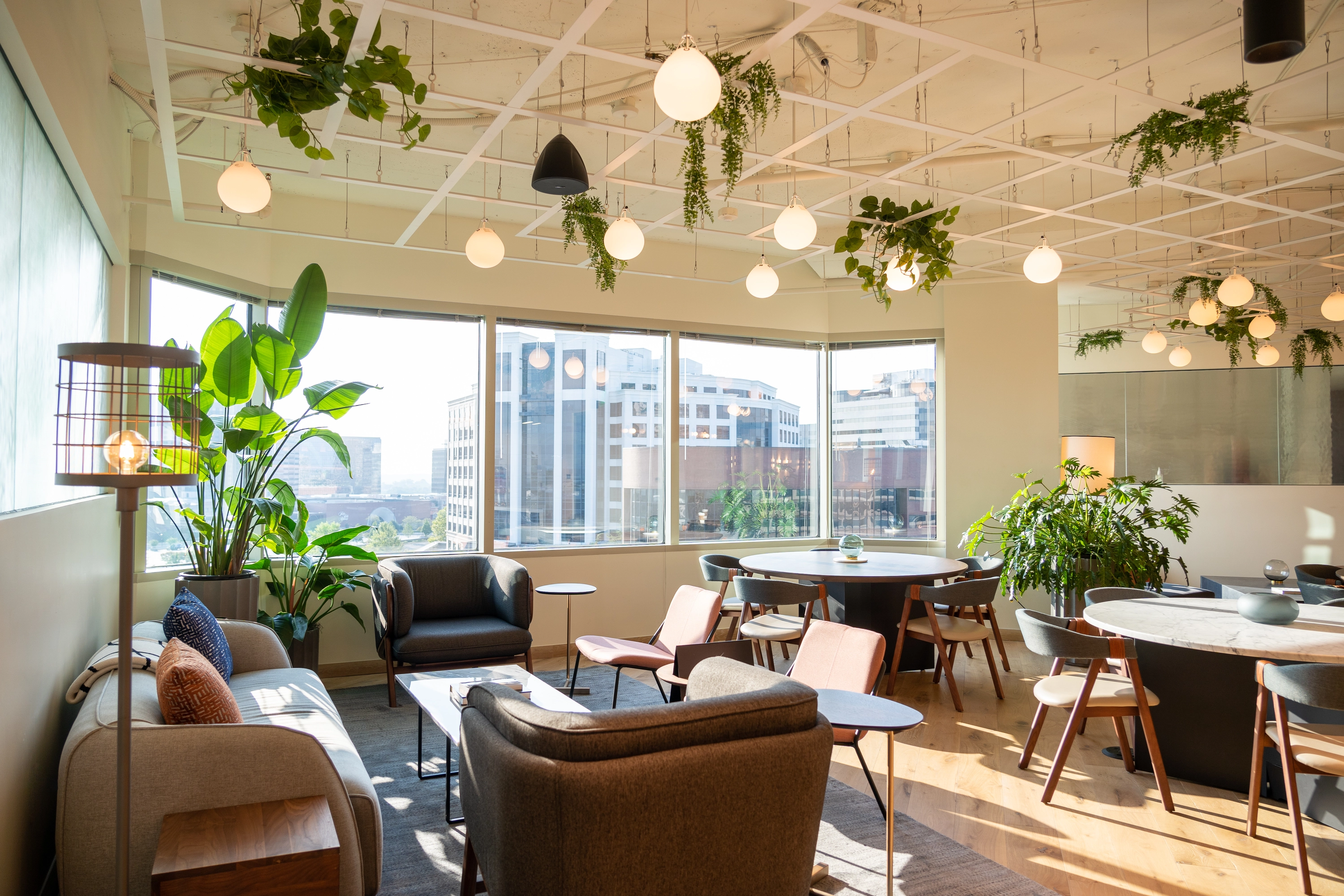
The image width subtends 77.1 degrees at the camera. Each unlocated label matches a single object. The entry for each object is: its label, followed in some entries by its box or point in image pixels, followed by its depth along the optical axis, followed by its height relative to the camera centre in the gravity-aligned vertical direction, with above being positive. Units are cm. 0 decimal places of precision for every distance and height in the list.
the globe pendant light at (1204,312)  607 +113
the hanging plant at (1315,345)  936 +144
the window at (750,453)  793 +13
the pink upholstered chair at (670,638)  462 -100
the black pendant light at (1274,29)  282 +149
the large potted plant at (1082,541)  613 -54
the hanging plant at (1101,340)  1012 +155
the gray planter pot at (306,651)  561 -125
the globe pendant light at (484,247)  477 +124
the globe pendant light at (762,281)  544 +120
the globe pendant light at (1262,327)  693 +118
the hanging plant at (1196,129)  397 +165
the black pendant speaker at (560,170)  397 +140
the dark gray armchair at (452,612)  531 -101
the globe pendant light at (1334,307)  617 +120
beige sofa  243 -97
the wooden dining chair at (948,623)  529 -106
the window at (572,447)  714 +16
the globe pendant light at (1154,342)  836 +127
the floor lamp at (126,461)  205 +0
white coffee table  333 -103
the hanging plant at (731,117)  367 +158
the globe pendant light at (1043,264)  482 +117
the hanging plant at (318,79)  283 +134
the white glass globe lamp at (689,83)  284 +129
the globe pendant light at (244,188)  359 +118
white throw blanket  306 -79
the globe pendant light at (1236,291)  546 +116
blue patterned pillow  365 -74
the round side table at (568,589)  557 -83
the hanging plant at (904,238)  484 +134
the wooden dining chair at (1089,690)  375 -105
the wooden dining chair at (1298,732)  301 -104
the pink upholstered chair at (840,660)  331 -79
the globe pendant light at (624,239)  450 +122
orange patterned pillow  270 -75
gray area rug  307 -153
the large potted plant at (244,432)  502 +20
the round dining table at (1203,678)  365 -99
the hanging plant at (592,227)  521 +150
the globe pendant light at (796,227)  427 +122
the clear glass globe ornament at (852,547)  620 -58
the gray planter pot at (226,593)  498 -77
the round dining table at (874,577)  555 -72
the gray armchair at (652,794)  200 -82
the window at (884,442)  819 +25
